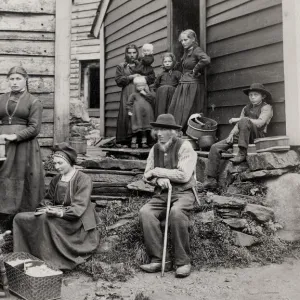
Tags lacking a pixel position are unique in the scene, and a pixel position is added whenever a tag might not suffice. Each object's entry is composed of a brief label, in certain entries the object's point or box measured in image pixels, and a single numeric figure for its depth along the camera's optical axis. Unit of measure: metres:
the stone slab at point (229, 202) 5.46
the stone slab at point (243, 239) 5.20
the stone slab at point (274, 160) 5.81
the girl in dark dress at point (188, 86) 7.77
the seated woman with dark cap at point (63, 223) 4.73
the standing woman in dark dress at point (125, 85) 8.61
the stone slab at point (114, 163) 7.06
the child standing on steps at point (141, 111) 8.12
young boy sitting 6.23
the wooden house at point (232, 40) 6.16
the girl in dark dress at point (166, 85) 8.17
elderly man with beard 4.77
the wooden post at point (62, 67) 6.18
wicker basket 3.91
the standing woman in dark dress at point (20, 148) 5.08
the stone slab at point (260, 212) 5.46
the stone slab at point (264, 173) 5.79
